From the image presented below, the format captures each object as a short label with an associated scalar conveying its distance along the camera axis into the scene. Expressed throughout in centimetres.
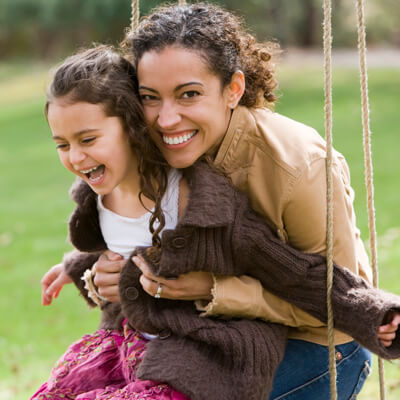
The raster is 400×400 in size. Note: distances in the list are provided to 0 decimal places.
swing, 437
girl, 431
